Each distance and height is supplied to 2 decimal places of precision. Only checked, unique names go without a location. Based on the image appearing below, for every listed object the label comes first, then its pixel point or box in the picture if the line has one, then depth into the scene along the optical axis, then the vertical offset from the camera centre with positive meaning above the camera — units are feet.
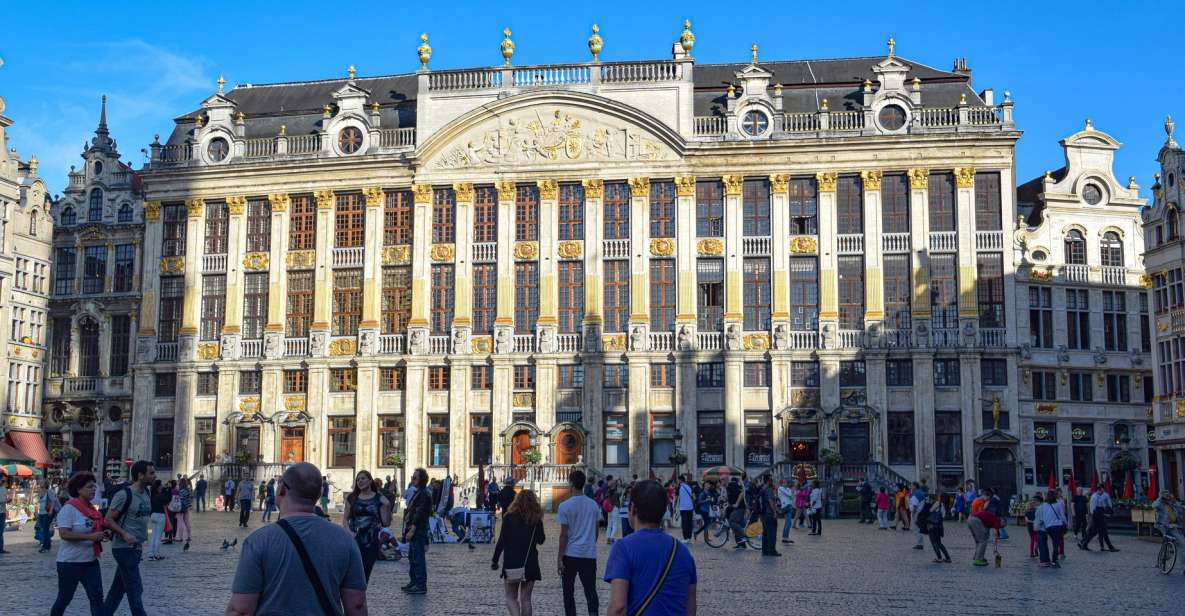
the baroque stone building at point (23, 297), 181.16 +22.06
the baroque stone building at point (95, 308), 200.03 +21.57
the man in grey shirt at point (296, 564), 24.76 -2.25
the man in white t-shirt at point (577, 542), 48.73 -3.52
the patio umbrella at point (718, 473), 165.78 -3.14
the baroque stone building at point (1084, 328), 185.68 +17.69
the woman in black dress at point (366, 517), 53.21 -2.85
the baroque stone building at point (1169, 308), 152.87 +17.19
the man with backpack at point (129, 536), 46.80 -3.29
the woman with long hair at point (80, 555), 45.14 -3.77
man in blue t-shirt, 27.04 -2.67
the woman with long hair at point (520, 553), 48.24 -3.89
